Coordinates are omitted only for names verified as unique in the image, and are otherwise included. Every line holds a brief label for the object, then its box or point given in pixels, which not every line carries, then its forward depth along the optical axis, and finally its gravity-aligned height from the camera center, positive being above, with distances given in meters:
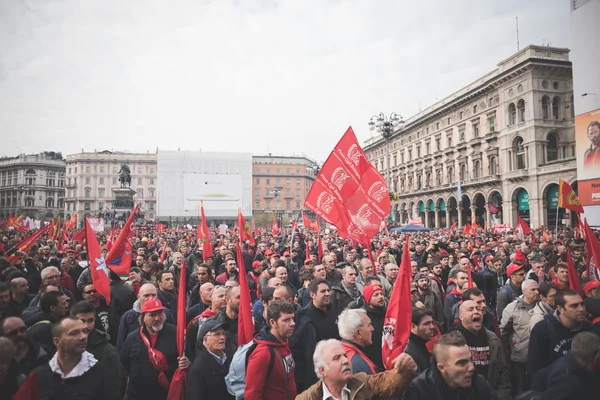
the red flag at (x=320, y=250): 10.70 -0.81
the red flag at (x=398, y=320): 3.15 -0.84
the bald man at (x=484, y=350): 3.68 -1.26
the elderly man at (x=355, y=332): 3.08 -0.91
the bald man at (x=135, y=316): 4.61 -1.14
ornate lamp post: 20.48 +5.08
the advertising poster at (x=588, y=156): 17.89 +2.92
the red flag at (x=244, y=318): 3.64 -0.91
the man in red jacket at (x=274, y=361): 2.95 -1.10
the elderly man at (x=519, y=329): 4.61 -1.33
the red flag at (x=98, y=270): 5.54 -0.67
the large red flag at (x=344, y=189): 8.55 +0.70
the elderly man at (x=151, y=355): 3.80 -1.32
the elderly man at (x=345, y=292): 5.21 -1.01
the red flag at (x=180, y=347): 3.51 -1.18
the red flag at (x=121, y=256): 6.92 -0.60
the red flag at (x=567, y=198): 13.45 +0.70
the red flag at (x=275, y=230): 23.16 -0.53
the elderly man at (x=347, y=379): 2.53 -1.05
